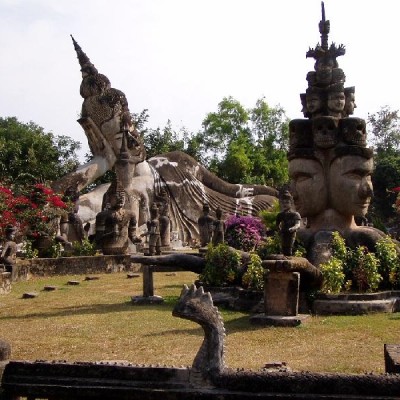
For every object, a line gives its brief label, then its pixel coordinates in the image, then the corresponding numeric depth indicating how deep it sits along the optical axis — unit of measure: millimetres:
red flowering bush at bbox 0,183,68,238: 17555
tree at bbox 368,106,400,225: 42250
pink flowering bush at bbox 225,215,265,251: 16672
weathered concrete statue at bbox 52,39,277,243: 26328
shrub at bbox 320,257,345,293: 10352
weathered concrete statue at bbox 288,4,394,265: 11570
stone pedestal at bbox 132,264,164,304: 11680
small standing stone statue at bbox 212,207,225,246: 16641
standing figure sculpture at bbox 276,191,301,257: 9734
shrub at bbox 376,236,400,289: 11000
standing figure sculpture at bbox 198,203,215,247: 23009
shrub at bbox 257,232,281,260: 11570
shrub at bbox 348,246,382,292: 10617
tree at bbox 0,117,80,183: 40344
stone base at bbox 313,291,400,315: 9938
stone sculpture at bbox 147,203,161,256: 15965
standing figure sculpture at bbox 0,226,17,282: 15461
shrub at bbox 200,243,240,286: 11820
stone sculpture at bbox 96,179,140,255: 20422
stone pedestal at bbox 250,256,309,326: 9180
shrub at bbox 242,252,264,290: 10969
